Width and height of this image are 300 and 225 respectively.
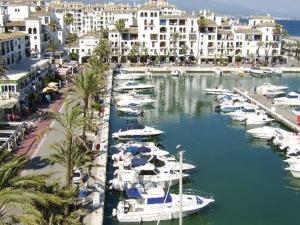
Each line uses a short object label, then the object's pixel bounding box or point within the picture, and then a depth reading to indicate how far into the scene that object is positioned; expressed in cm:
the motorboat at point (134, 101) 8012
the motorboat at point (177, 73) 11912
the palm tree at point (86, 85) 5128
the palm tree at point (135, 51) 13112
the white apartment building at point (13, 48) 7325
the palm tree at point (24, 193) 2141
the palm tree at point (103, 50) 11510
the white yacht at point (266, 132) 6209
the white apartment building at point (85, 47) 13188
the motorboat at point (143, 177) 4344
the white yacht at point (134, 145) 5319
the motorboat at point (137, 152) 5031
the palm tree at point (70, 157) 3366
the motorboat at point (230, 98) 8469
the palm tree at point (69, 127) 3362
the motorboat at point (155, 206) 3813
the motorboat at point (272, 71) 12231
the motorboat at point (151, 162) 4728
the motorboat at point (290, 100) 8286
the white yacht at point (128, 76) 10841
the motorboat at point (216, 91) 9362
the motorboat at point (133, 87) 9587
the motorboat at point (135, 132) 6044
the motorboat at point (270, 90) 9125
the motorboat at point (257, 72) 12144
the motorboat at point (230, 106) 7844
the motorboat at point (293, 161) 5065
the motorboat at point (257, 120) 7094
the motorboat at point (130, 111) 7675
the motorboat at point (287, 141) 5710
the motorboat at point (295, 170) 4919
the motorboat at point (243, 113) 7288
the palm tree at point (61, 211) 2489
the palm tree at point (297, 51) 14700
